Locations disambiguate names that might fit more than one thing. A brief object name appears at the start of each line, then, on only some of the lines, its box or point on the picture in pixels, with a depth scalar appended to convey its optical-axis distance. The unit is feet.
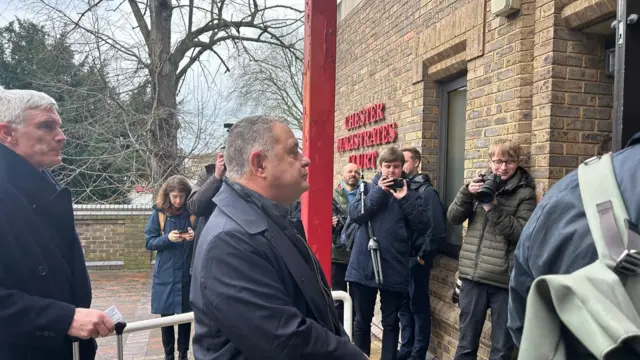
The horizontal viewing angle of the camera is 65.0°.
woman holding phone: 15.17
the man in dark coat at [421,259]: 15.37
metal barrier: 7.42
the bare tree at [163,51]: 39.42
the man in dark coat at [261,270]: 5.11
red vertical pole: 10.29
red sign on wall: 20.47
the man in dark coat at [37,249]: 6.42
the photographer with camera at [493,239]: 11.73
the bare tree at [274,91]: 64.99
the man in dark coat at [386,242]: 14.06
